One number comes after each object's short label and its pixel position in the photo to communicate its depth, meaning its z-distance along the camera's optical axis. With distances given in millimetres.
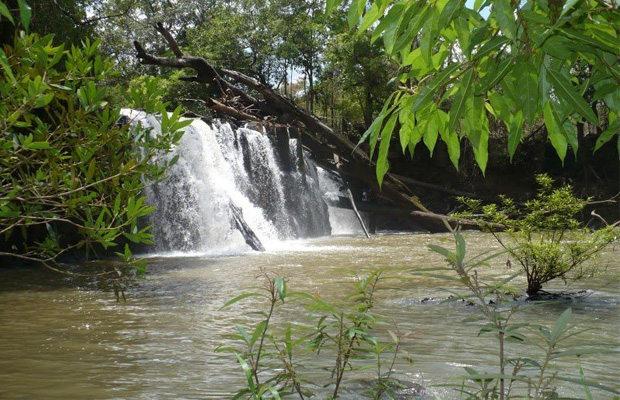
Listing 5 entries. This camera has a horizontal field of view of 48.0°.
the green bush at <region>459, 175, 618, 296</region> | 7090
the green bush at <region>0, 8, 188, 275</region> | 3051
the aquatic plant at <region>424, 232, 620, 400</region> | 1417
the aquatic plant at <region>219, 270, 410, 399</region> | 2045
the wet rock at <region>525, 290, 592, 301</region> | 7467
